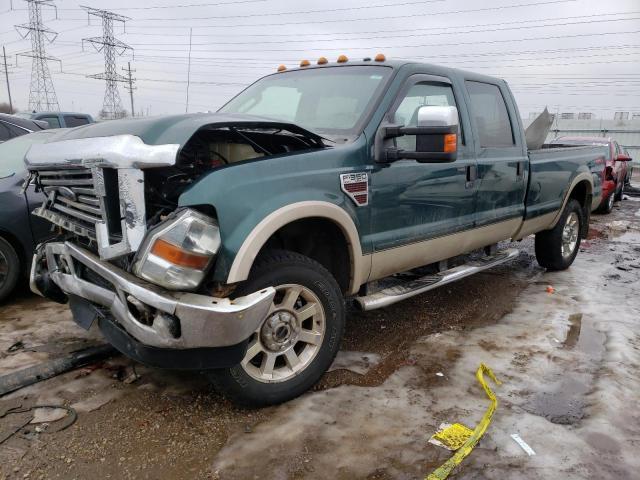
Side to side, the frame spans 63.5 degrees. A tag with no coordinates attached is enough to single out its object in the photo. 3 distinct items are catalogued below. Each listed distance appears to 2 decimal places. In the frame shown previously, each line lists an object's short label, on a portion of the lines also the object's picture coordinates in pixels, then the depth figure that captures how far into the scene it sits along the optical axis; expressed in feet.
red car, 36.29
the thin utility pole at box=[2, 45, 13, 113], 171.12
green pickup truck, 8.05
